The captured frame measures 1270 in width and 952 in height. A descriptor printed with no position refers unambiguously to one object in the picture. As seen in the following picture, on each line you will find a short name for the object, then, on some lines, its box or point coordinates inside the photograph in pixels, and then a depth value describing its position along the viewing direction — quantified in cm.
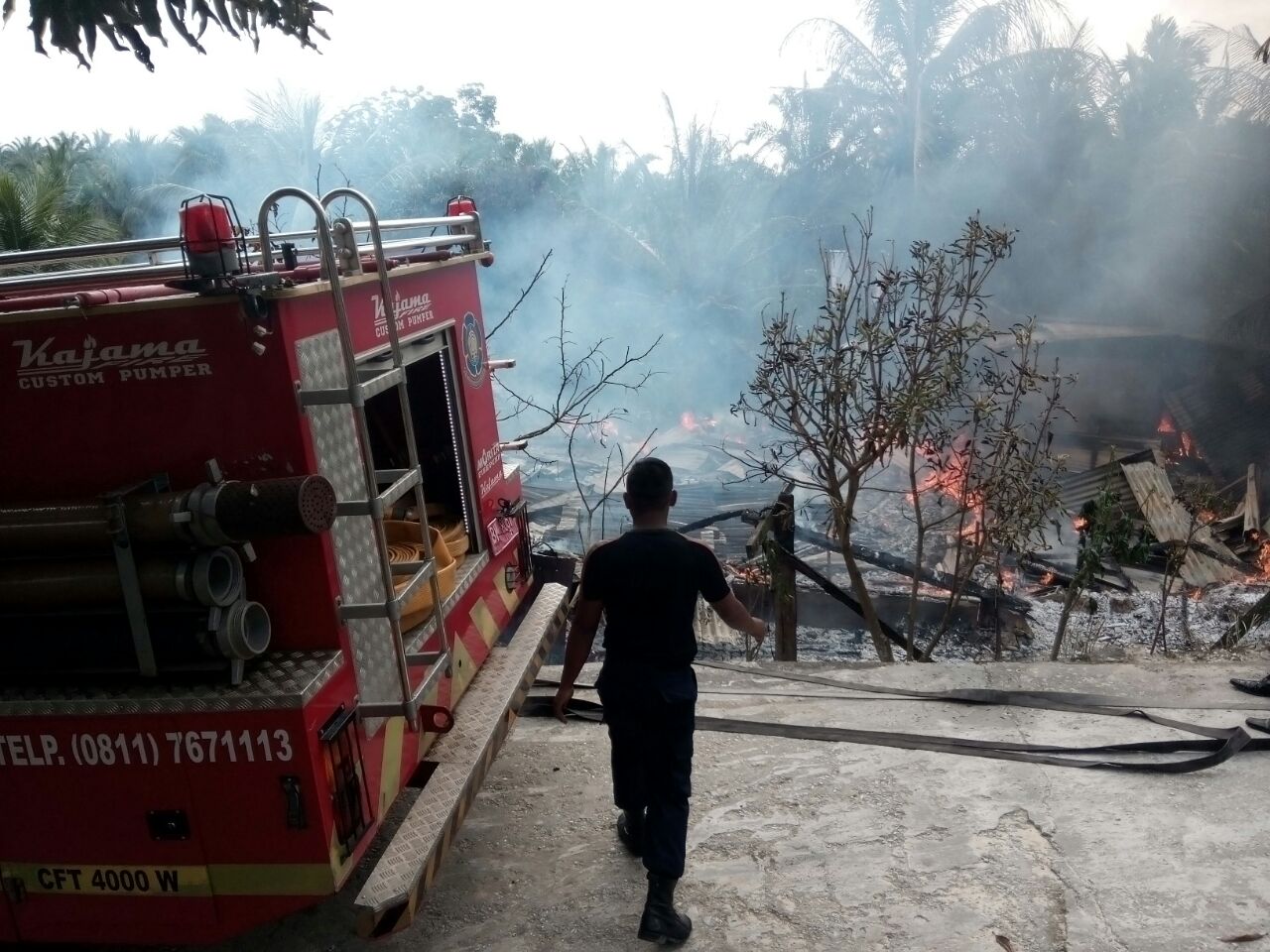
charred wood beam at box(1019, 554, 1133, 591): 1233
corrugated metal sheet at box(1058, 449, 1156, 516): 1402
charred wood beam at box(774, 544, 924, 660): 745
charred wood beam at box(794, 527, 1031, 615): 975
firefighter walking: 331
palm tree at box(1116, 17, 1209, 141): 2550
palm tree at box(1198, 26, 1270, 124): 2436
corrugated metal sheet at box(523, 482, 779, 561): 1437
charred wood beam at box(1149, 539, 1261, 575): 1253
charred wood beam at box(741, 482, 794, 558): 744
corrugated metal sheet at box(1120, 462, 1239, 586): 1259
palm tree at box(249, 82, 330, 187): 2434
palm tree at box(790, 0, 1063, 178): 2733
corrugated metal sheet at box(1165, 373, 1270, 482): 1777
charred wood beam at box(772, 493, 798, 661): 748
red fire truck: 270
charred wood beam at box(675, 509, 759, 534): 925
